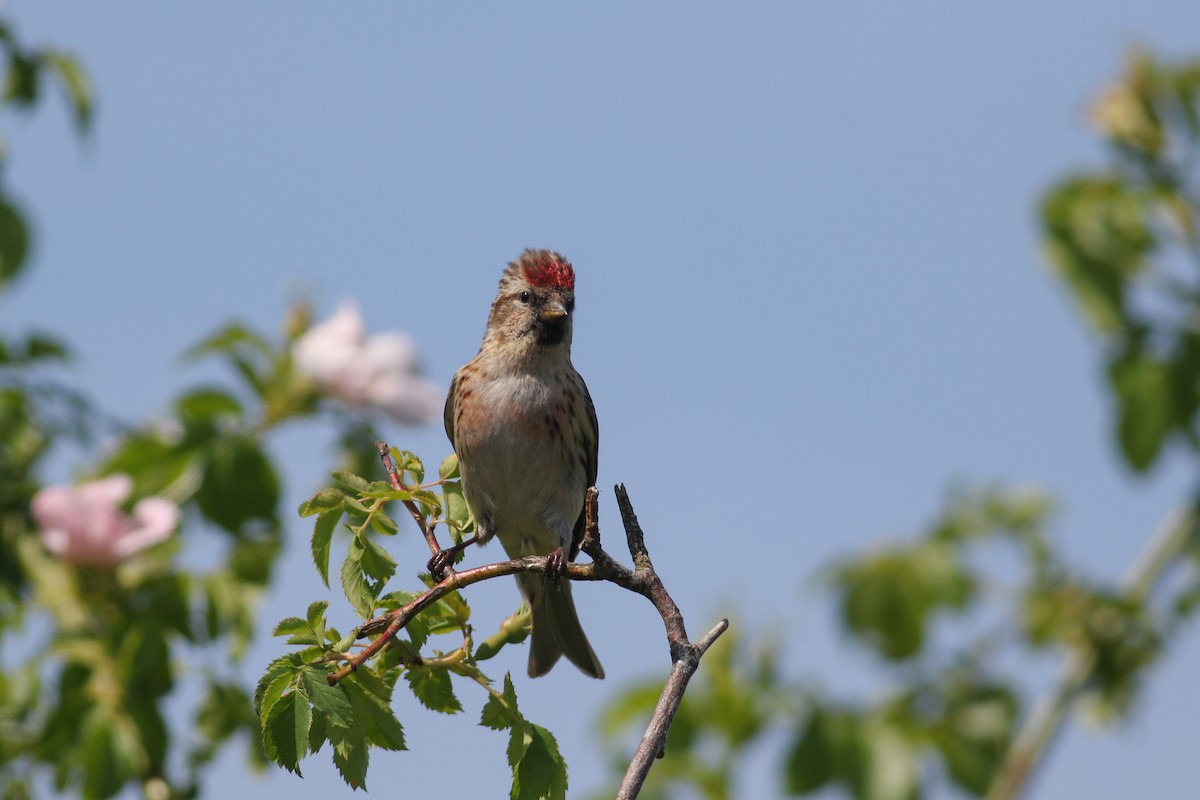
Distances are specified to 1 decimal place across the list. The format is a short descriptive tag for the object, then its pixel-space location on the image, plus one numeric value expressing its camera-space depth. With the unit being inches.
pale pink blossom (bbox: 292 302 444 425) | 418.3
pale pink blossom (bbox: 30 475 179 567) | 384.2
